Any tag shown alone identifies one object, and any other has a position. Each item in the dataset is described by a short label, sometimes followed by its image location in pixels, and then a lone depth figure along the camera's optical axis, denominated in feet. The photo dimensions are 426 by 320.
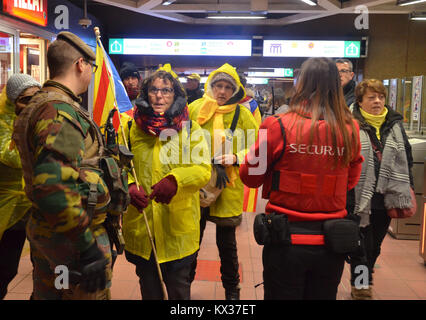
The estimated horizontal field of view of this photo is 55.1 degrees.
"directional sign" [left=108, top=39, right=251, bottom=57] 30.40
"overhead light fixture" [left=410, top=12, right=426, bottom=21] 28.79
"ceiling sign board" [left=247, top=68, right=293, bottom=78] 33.53
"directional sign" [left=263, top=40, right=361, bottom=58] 29.71
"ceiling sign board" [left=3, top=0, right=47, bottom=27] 16.80
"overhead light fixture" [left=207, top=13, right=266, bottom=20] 27.71
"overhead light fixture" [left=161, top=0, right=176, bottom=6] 24.37
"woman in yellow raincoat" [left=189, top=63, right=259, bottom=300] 10.03
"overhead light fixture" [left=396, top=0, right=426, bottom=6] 21.92
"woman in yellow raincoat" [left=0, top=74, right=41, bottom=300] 8.22
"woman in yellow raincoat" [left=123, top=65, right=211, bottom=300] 7.22
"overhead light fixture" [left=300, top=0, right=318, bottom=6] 23.41
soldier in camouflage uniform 4.84
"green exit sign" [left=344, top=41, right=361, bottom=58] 30.07
